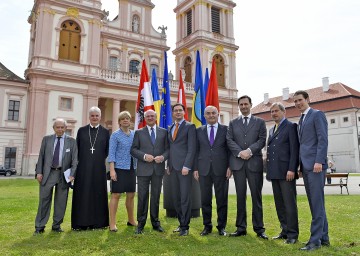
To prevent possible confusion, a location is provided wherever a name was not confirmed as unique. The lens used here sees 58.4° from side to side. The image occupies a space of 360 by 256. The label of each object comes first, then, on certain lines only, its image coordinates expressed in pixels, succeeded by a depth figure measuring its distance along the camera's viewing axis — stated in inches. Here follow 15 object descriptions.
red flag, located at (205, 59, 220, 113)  347.9
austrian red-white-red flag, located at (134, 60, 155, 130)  377.3
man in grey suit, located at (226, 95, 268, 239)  216.4
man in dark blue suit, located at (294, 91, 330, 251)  187.2
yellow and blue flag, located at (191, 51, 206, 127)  346.6
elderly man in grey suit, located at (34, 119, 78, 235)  236.1
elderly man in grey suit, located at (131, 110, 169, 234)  230.7
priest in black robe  239.5
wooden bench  494.1
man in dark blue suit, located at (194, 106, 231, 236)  223.3
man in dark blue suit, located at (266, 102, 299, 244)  202.7
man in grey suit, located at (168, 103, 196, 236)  225.6
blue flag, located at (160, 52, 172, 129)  395.1
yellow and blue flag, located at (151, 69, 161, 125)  410.3
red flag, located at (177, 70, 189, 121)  395.2
